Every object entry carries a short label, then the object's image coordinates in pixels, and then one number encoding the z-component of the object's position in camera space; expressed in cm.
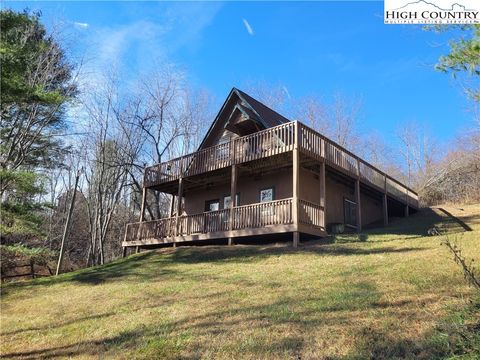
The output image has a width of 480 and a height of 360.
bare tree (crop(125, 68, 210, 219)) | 3100
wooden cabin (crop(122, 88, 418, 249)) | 1639
